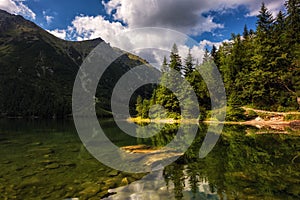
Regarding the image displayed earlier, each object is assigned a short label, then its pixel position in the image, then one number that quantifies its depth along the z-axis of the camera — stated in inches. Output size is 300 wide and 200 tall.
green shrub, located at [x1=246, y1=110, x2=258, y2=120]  1729.6
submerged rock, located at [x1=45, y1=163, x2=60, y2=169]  529.0
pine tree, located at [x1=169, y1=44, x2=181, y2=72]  2454.4
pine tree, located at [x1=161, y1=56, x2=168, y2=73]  2555.6
